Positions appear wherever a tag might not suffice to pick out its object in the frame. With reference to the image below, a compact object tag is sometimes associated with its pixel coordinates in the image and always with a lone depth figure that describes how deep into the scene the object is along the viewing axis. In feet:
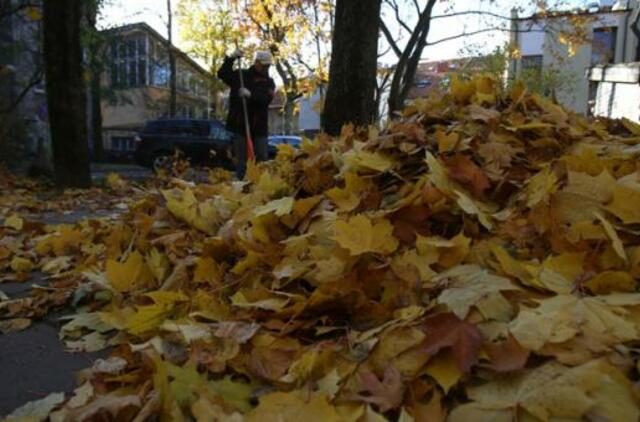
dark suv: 53.36
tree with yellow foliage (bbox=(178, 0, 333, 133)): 62.23
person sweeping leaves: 19.56
